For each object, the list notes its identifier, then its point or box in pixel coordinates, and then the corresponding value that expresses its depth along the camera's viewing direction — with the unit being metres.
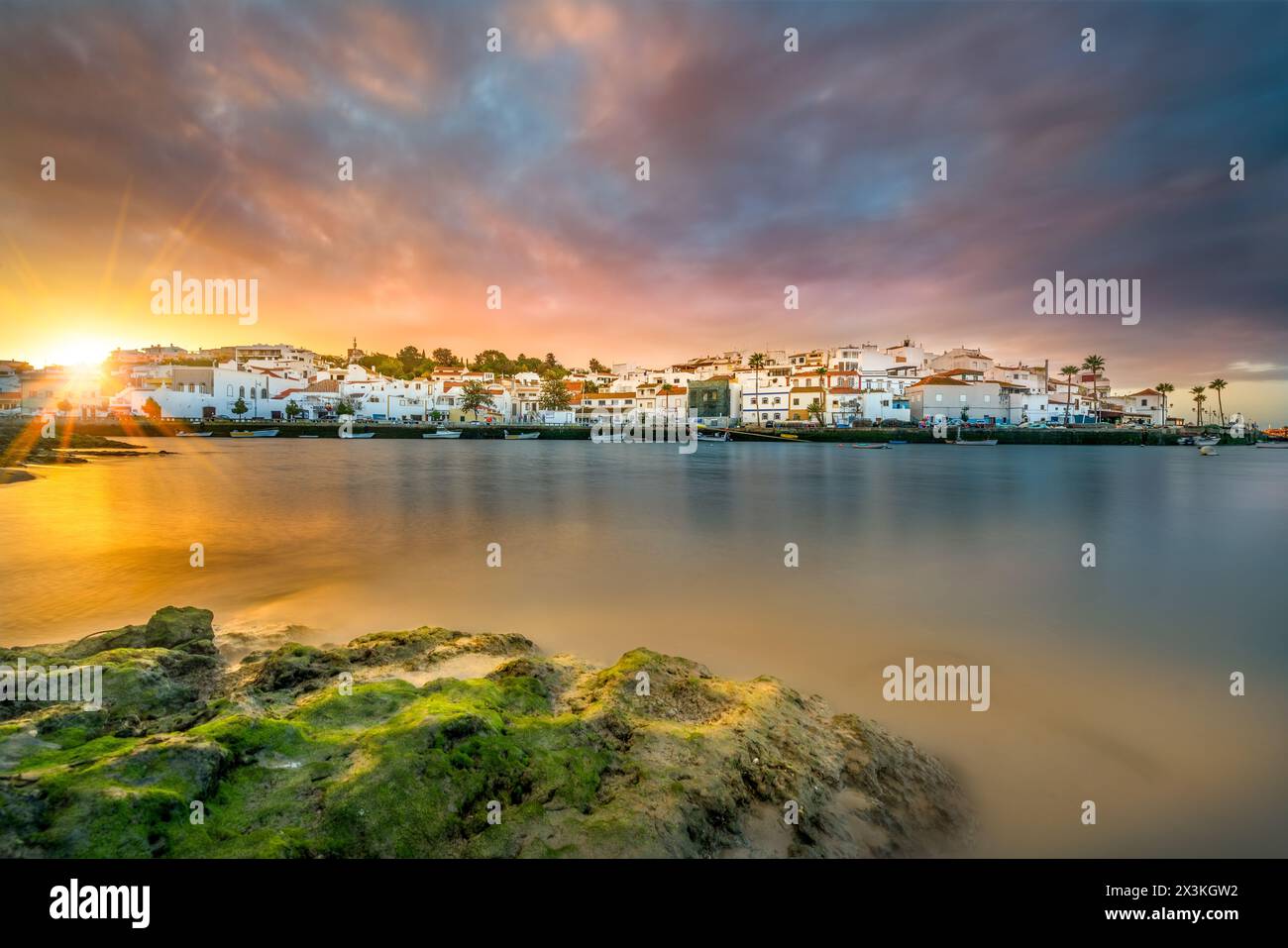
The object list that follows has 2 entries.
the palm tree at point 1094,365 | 86.88
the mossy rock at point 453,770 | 2.76
